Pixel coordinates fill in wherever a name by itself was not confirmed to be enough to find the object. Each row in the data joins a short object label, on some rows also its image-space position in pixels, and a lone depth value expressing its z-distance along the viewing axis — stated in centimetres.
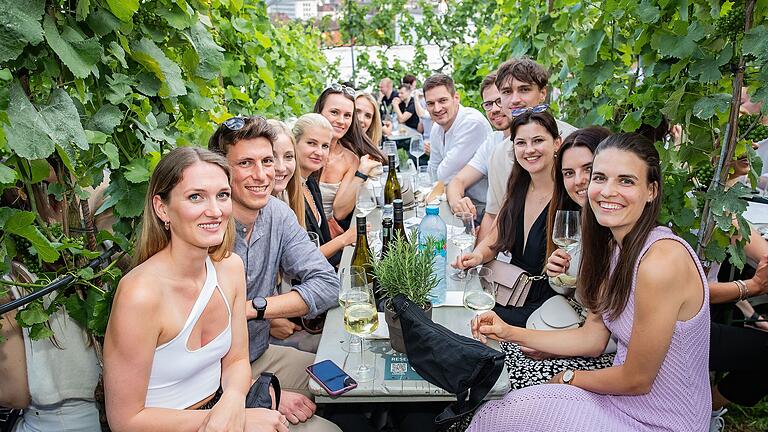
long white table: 173
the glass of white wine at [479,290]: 192
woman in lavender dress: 176
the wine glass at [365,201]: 308
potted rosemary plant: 177
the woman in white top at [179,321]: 158
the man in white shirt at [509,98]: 331
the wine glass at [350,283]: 183
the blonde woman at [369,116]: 436
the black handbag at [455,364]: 158
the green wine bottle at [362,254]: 238
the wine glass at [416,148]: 469
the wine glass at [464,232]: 263
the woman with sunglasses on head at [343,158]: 363
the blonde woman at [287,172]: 272
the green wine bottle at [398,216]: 212
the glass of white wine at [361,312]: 182
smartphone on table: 172
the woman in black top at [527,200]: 269
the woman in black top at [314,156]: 320
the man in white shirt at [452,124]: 447
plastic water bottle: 227
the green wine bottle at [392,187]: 343
